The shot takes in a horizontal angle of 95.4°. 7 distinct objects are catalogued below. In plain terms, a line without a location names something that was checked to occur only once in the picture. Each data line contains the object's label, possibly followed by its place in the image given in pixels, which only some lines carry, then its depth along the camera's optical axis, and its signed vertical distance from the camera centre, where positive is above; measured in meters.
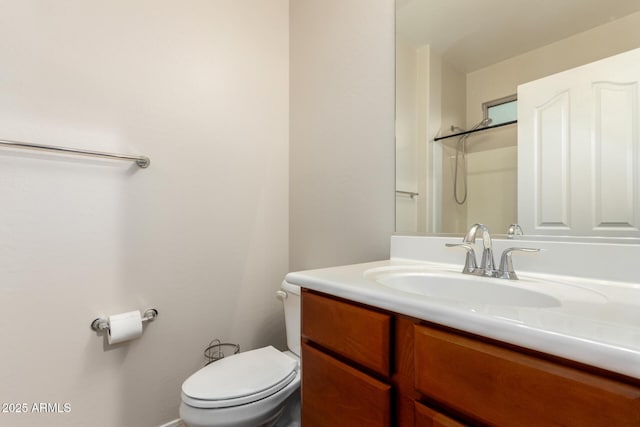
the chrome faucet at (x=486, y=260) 0.85 -0.13
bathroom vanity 0.39 -0.23
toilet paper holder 1.17 -0.44
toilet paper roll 1.15 -0.45
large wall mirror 0.86 +0.47
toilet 0.98 -0.62
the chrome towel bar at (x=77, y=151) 1.00 +0.24
